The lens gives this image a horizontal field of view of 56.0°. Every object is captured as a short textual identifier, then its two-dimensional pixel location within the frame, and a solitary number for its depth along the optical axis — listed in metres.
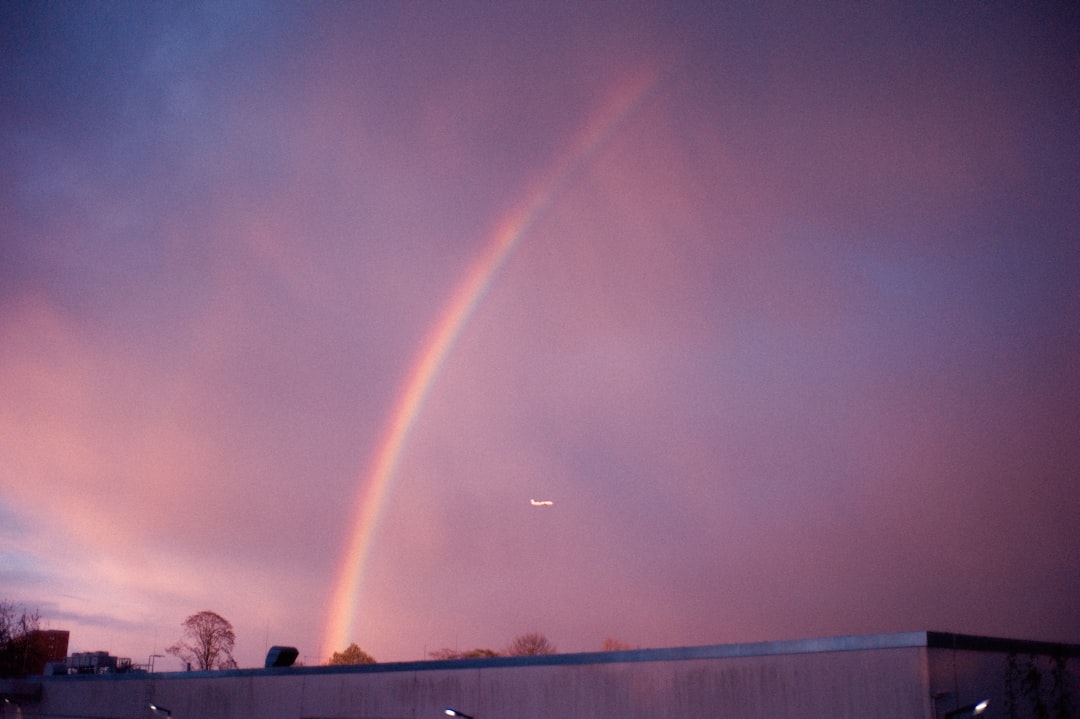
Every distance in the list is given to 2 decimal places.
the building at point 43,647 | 106.06
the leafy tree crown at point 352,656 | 97.86
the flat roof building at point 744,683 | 17.08
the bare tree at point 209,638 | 88.88
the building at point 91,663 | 50.59
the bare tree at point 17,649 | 101.88
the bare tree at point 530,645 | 89.88
